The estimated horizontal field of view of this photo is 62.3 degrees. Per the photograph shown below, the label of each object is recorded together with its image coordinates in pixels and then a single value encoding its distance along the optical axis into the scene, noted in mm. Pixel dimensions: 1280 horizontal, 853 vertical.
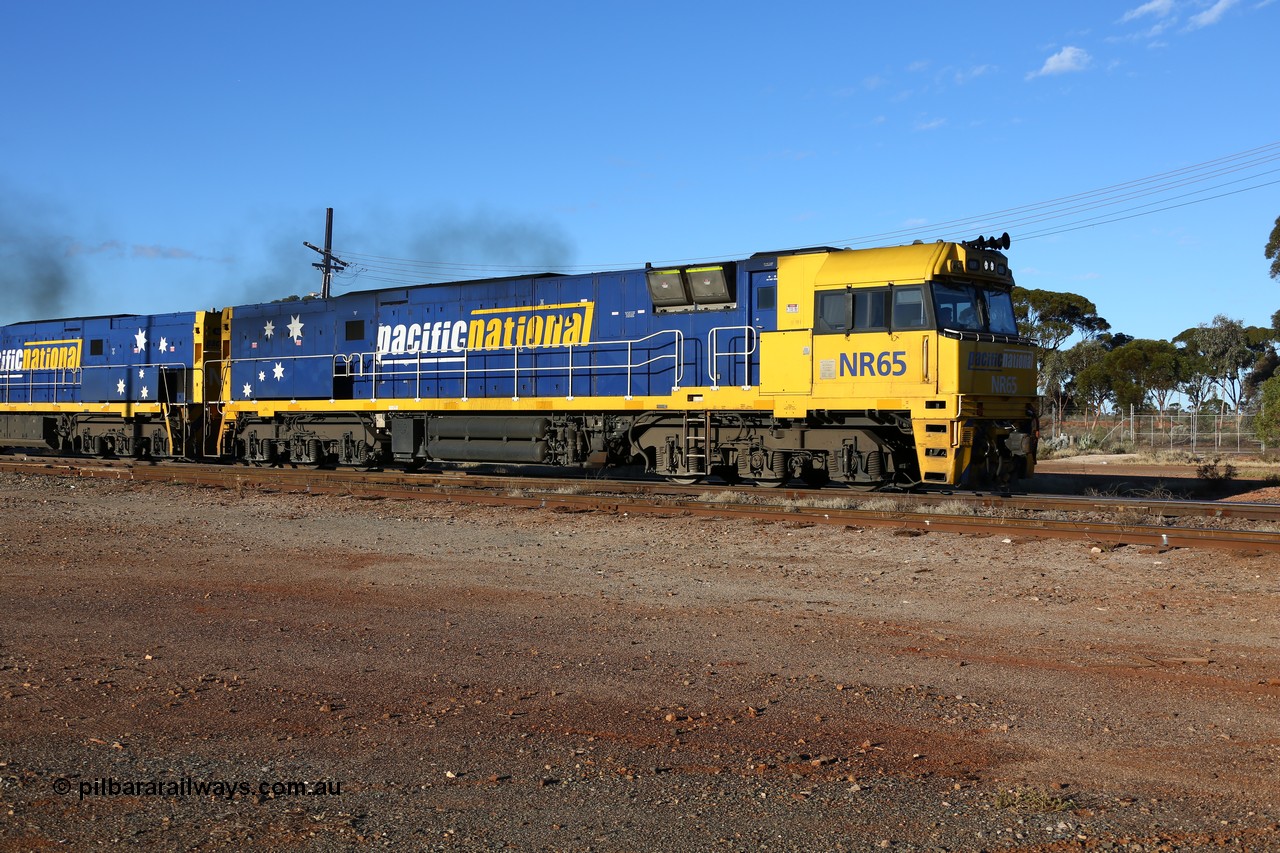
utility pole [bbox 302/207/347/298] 44750
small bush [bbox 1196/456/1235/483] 21075
